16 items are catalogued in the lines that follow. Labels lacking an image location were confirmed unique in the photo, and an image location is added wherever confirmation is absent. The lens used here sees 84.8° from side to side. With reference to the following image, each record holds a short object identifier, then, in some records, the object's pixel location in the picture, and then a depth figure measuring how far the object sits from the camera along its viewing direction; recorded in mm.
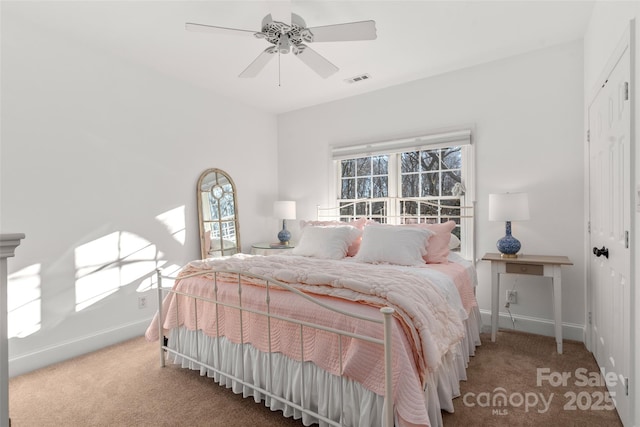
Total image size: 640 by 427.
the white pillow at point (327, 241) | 3229
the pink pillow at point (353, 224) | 3359
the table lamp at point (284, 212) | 4461
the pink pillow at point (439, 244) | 2954
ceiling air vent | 3695
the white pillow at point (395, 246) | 2811
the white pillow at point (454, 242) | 3316
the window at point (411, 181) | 3594
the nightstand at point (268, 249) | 4255
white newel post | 790
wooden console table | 2789
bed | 1591
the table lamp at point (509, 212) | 2922
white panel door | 1755
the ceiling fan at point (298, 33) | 2137
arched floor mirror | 3945
